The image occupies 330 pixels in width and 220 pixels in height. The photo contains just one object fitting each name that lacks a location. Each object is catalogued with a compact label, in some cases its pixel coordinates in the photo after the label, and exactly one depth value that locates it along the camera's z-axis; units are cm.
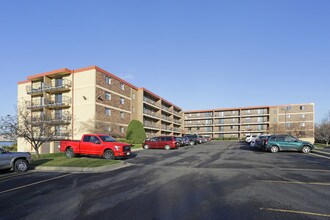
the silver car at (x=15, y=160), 1127
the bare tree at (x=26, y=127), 1719
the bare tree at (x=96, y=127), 2939
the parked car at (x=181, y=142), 3181
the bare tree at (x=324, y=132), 4434
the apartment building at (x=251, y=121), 6309
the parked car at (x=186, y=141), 3431
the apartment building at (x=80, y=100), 3077
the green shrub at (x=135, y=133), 3469
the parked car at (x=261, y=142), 2133
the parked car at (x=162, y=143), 2653
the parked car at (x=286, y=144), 1964
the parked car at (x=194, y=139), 3932
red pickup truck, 1559
